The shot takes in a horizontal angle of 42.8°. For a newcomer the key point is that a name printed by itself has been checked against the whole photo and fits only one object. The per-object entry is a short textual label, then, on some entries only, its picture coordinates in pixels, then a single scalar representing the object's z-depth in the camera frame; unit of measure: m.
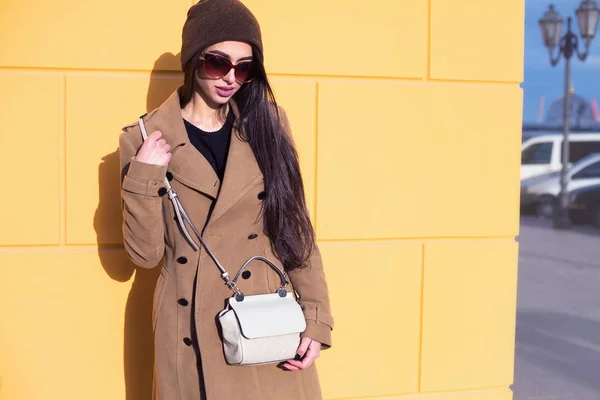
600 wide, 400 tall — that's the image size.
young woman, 2.35
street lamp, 13.88
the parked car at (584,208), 16.53
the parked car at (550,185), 16.84
